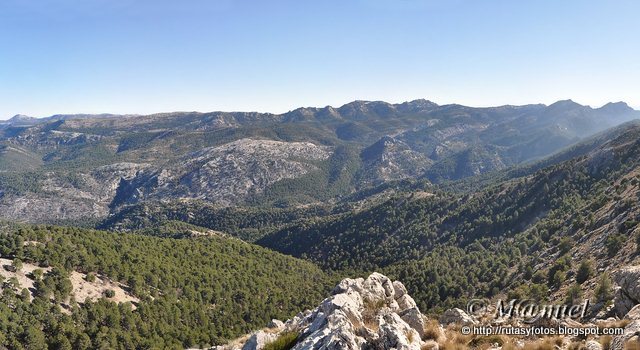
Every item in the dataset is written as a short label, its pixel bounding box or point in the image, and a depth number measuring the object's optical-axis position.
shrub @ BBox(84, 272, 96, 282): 109.70
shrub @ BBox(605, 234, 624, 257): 73.69
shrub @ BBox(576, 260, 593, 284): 68.31
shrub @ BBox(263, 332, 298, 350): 28.23
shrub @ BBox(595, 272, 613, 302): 38.25
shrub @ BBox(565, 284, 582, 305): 55.93
